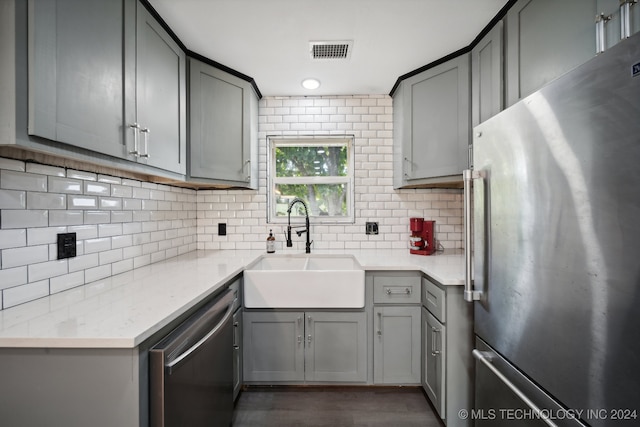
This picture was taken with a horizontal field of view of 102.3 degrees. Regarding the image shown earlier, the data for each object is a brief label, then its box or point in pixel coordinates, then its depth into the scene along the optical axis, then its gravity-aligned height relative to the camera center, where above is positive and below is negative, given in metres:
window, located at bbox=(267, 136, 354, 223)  2.44 +0.36
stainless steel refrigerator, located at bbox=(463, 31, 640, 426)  0.64 -0.11
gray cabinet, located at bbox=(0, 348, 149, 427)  0.74 -0.50
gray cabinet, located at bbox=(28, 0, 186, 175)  0.80 +0.53
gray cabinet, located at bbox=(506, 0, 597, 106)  0.97 +0.75
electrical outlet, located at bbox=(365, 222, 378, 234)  2.37 -0.14
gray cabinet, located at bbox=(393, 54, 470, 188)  1.75 +0.65
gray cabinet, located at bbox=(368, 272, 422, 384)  1.73 -0.77
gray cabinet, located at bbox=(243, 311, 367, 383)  1.74 -0.91
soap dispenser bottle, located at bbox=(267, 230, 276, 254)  2.24 -0.27
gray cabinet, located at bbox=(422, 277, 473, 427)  1.43 -0.80
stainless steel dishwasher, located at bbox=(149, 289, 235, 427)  0.80 -0.59
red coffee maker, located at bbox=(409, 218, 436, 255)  2.12 -0.20
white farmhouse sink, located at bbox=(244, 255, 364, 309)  1.71 -0.50
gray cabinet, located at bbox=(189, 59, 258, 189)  1.77 +0.64
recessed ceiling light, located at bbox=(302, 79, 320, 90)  2.11 +1.08
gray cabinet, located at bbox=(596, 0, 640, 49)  0.79 +0.63
